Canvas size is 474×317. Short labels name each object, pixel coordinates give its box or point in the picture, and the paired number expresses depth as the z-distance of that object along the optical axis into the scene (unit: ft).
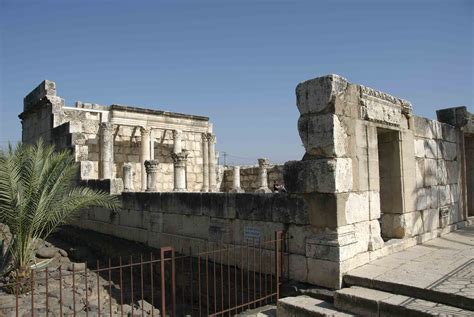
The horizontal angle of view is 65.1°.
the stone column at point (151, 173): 36.88
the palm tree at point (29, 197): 24.13
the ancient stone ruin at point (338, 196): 17.25
